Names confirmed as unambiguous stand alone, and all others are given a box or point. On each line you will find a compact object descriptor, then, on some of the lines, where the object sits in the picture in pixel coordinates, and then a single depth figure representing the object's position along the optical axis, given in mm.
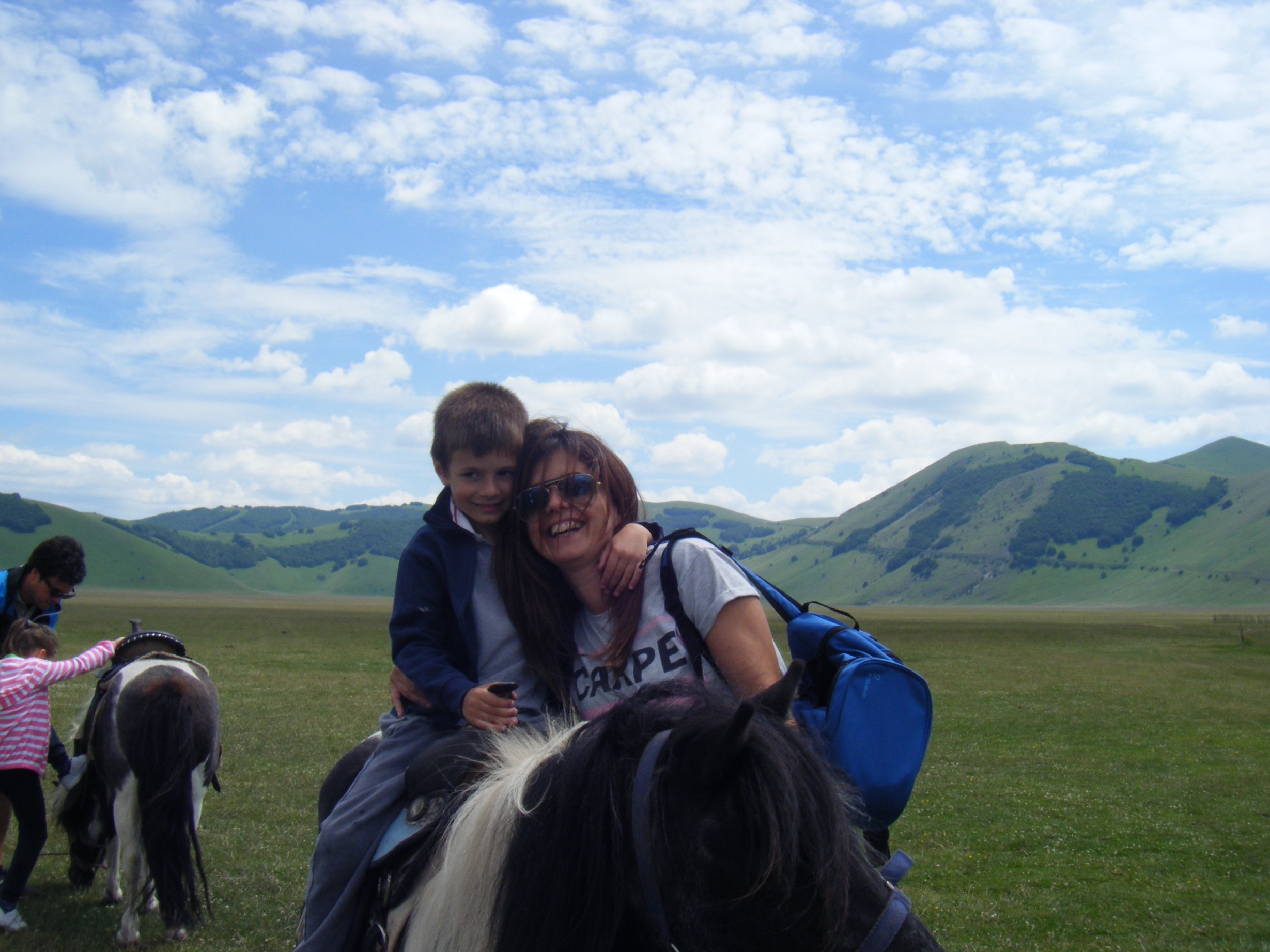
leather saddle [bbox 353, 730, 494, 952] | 2227
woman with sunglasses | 2438
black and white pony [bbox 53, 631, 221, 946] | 6219
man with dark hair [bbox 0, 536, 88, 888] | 6328
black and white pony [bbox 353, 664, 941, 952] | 1479
